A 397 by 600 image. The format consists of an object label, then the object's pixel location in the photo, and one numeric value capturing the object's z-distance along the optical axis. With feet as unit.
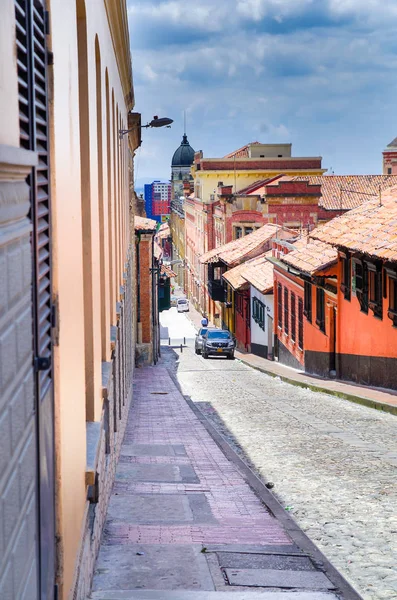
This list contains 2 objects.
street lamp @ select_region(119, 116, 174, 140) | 80.59
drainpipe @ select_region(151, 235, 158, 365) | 118.42
